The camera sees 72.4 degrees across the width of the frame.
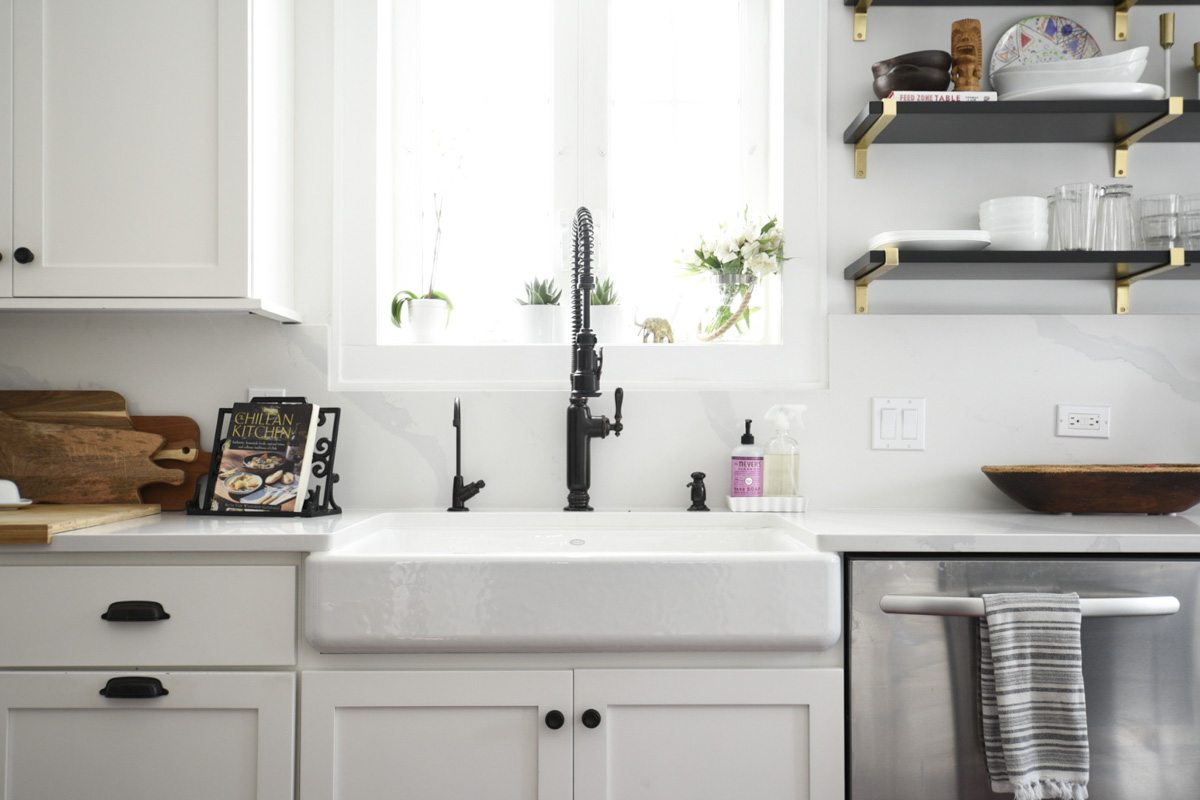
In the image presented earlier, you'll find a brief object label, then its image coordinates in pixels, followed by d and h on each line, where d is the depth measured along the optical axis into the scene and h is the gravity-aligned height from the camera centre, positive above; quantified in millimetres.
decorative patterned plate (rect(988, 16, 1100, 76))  1975 +856
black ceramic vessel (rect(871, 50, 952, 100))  1801 +720
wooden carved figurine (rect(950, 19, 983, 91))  1844 +777
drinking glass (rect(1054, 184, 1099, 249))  1840 +415
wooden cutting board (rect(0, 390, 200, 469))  1887 -33
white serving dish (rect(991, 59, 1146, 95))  1764 +705
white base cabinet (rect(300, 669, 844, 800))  1354 -562
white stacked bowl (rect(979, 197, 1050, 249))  1806 +390
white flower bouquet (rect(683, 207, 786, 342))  1905 +318
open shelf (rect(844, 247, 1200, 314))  1733 +292
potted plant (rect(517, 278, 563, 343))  2039 +201
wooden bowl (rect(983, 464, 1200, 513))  1635 -181
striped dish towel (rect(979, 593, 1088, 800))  1318 -493
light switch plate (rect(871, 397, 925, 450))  1945 -60
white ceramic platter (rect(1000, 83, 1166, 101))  1746 +659
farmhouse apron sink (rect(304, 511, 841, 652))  1324 -331
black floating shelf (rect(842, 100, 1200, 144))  1743 +618
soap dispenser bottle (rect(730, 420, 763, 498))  1840 -162
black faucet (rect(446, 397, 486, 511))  1834 -208
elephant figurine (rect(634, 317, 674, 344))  2045 +169
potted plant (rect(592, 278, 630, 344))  2012 +184
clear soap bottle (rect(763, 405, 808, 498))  1860 -148
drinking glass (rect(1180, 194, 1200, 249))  1829 +390
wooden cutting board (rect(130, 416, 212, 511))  1874 -157
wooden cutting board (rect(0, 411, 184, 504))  1838 -156
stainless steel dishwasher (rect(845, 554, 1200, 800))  1369 -507
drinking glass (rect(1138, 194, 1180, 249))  1827 +399
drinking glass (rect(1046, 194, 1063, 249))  1870 +400
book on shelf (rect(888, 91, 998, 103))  1753 +650
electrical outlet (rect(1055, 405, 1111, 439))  1938 -52
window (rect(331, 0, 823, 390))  2098 +669
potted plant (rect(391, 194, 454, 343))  2014 +199
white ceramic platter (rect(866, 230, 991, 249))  1734 +339
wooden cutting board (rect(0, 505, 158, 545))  1360 -230
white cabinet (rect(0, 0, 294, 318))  1639 +492
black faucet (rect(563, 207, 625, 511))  1801 +38
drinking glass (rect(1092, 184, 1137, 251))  1846 +404
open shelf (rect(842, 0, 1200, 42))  1959 +939
